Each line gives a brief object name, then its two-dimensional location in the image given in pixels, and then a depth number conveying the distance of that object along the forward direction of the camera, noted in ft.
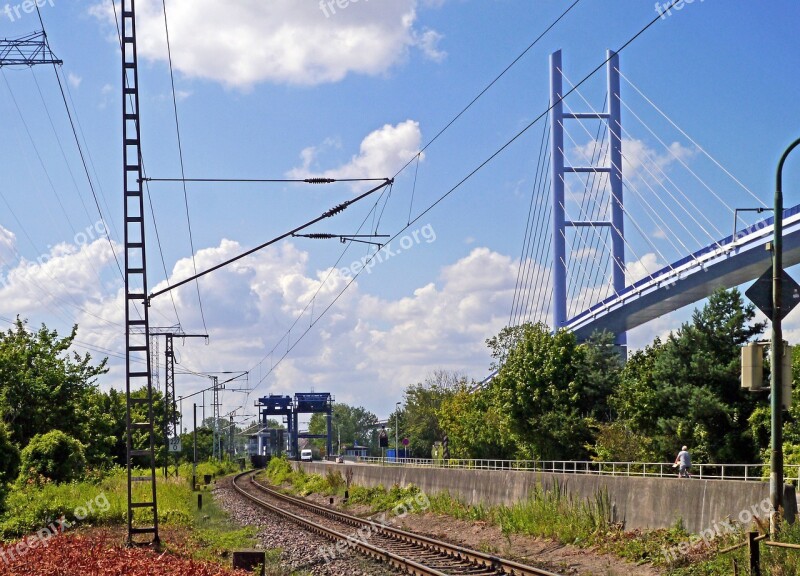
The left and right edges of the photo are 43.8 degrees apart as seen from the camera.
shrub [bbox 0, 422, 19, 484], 90.84
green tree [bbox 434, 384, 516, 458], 237.25
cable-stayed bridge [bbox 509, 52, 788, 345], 187.59
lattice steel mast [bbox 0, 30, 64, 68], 92.48
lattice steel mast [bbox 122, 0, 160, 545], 67.00
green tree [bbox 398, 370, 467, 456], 402.72
